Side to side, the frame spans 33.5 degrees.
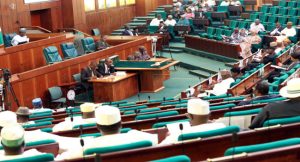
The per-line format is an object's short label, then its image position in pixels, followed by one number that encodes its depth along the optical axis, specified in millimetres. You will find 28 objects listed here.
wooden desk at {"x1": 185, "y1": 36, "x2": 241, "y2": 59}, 14789
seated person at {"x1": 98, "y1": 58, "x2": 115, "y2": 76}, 12297
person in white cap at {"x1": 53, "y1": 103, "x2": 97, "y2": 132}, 5312
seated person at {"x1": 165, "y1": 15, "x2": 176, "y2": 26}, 18797
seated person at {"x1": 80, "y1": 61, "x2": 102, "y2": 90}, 11930
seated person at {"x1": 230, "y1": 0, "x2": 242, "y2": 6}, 19705
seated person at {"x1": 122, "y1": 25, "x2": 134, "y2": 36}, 17719
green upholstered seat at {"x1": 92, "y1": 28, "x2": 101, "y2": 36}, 20062
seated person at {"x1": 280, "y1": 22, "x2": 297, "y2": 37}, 14409
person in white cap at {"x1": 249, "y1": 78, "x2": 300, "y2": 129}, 4047
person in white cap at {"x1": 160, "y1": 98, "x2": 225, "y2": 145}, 3743
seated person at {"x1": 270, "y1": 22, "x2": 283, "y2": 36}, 14699
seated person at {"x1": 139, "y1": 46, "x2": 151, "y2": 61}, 13541
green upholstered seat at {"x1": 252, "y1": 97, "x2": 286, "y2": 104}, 5494
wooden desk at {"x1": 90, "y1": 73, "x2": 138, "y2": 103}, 11836
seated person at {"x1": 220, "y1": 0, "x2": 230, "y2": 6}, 19677
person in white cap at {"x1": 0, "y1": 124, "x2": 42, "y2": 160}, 3262
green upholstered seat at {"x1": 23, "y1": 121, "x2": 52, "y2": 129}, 5998
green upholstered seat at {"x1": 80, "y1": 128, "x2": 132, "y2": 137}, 4250
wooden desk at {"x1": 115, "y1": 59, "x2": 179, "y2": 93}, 12766
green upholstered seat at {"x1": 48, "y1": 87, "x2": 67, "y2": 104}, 11227
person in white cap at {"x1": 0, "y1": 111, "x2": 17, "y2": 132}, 4676
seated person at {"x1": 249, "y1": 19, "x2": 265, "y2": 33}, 15750
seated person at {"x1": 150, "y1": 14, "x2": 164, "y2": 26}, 19195
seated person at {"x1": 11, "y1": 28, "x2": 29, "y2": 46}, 13904
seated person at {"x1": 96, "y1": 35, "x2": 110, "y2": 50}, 14623
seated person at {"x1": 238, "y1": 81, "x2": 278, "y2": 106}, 5807
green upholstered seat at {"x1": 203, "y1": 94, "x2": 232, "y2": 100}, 7770
